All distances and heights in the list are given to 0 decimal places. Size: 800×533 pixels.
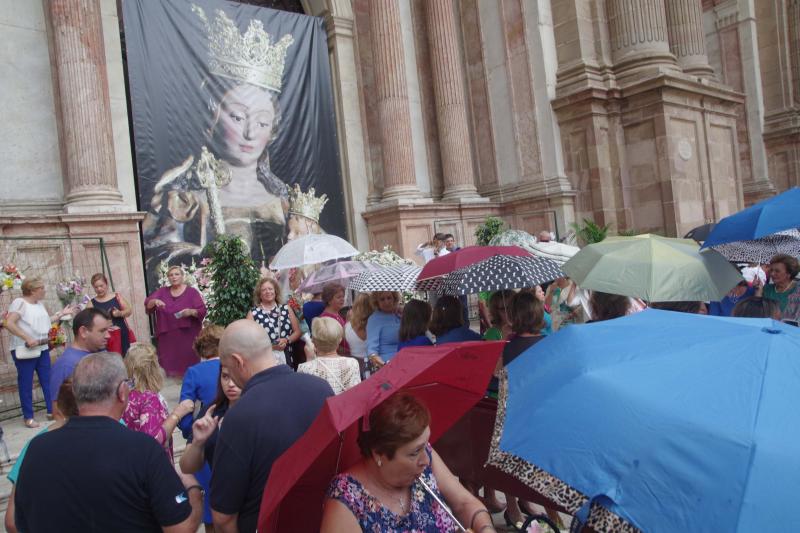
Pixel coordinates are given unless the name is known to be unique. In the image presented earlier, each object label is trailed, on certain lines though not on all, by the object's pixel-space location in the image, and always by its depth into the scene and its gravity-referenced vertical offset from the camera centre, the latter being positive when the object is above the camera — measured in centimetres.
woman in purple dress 724 -38
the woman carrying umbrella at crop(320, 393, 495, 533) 198 -75
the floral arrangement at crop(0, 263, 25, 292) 629 +34
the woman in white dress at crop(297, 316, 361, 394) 395 -61
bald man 225 -61
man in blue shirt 392 -29
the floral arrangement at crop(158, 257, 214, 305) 948 +20
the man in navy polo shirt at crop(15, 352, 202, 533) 212 -67
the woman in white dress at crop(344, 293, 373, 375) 579 -59
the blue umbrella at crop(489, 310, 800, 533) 142 -53
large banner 1059 +314
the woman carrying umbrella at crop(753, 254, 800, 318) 500 -43
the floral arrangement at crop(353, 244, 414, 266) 795 +14
